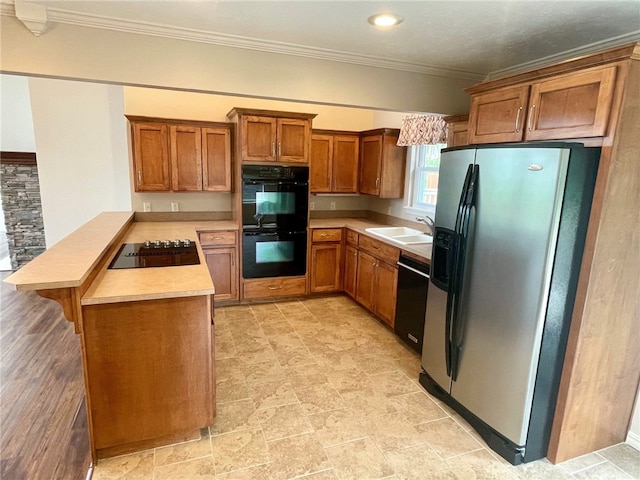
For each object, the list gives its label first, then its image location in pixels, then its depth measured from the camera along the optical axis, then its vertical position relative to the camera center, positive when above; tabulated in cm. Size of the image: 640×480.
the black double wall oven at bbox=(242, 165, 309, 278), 403 -51
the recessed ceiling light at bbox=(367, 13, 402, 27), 206 +89
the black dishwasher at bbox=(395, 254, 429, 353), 306 -104
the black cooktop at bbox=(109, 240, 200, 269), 241 -59
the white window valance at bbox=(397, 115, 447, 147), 360 +49
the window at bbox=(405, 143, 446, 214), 409 +1
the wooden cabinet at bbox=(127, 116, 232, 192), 388 +17
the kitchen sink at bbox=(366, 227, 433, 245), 390 -60
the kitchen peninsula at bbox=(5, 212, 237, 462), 186 -92
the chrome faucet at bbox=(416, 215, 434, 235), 369 -41
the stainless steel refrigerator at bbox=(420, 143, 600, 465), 182 -51
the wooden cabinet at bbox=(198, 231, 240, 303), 398 -95
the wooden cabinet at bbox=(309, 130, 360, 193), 461 +18
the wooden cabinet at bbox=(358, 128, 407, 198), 434 +18
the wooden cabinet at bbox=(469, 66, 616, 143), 175 +40
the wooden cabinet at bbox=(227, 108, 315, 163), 389 +41
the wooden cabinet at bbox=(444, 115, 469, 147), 304 +42
